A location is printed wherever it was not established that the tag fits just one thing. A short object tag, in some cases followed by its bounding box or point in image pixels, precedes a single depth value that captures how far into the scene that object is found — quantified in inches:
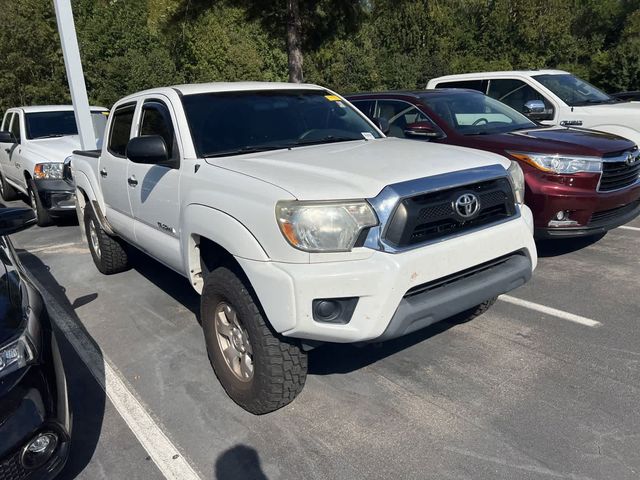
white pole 312.3
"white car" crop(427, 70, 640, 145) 284.0
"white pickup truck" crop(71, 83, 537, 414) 102.6
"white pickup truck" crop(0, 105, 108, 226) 305.9
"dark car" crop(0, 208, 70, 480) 86.6
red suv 192.2
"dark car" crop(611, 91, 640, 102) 368.2
